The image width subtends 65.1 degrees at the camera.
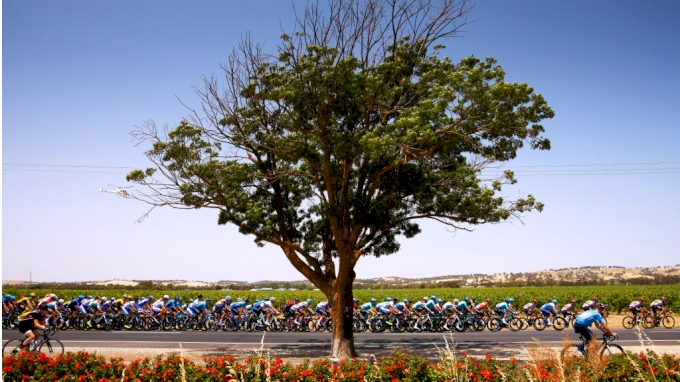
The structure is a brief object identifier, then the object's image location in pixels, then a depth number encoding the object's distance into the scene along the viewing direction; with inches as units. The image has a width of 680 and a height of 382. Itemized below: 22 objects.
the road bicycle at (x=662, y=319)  1033.5
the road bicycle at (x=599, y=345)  449.1
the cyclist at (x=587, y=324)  472.4
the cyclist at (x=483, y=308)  1033.5
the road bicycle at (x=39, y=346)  567.4
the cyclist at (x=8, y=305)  1098.4
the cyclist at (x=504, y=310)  1027.3
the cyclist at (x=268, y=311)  1096.8
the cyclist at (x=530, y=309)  1048.8
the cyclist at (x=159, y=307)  1078.4
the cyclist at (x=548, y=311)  1004.6
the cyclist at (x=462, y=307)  1006.5
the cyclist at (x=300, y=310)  1075.3
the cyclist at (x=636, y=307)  1012.5
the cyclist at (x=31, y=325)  549.3
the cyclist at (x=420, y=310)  1031.0
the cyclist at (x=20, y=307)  1104.6
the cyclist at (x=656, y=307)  1028.4
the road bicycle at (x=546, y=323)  1025.5
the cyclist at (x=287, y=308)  1095.0
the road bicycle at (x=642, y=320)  1037.2
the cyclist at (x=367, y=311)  1067.9
